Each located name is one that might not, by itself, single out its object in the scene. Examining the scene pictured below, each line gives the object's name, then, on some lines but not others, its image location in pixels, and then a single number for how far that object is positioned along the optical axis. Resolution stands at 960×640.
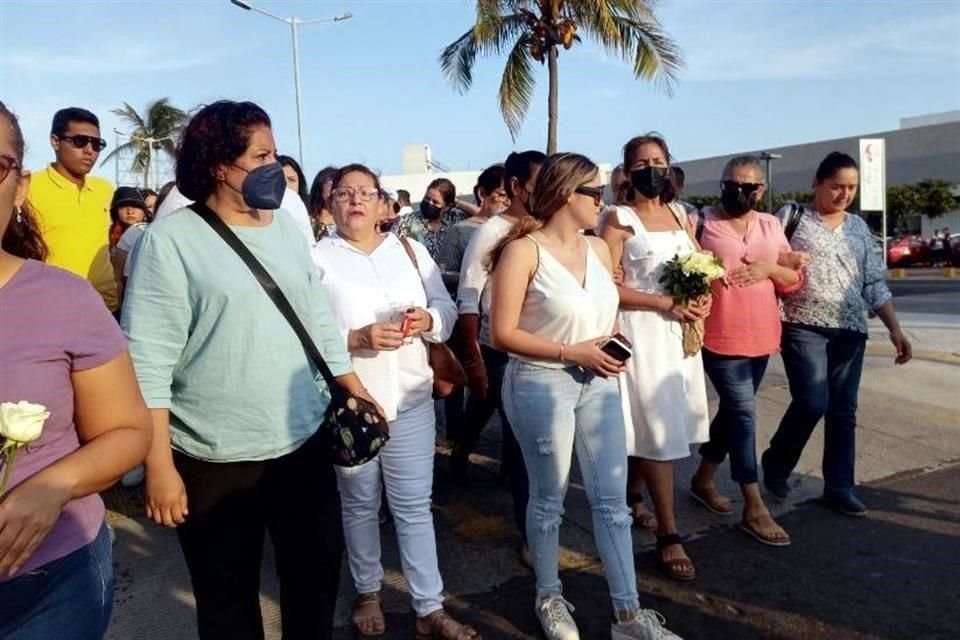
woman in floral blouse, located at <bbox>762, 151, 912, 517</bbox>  4.63
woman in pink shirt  4.39
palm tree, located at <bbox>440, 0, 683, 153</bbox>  17.12
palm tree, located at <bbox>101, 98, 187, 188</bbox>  44.06
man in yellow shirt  4.76
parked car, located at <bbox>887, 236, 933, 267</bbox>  28.53
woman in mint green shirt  2.45
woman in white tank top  3.35
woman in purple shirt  1.67
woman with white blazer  3.43
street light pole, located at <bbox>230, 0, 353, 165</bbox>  21.60
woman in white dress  4.03
